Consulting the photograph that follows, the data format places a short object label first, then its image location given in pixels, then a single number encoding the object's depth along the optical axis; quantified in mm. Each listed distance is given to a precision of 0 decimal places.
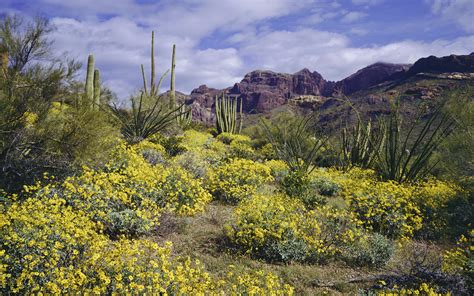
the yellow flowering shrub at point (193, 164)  8492
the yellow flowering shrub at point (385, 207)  6351
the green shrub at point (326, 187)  9375
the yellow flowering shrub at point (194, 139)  14639
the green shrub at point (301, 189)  7652
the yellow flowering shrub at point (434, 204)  6867
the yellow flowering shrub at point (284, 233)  5066
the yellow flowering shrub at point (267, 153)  15016
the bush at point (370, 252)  5125
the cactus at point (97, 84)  13313
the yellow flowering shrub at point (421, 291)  3611
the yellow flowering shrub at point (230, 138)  18406
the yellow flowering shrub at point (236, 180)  7351
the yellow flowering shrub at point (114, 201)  5059
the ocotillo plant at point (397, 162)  9469
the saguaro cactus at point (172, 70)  20084
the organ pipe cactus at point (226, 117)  21923
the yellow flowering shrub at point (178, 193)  5949
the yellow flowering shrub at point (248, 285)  3365
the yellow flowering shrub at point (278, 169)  10170
